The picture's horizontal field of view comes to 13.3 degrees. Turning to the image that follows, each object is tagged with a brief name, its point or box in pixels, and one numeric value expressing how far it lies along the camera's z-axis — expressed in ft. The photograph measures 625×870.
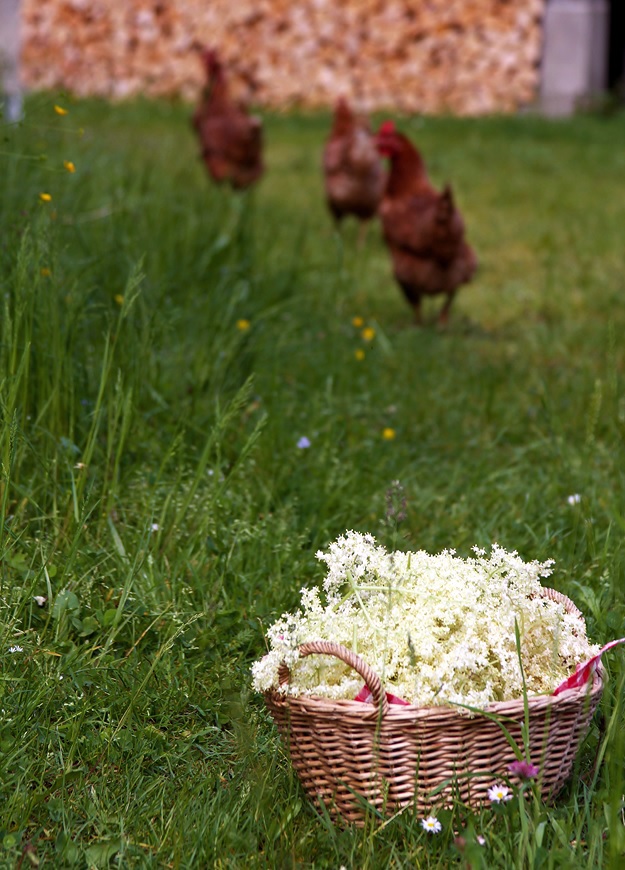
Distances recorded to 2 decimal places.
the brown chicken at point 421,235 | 18.33
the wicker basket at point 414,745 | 9.21
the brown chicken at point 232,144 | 27.39
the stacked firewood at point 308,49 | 48.26
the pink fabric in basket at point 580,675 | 9.44
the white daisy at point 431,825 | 9.15
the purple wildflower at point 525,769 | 9.09
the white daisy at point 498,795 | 9.23
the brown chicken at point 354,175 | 25.03
